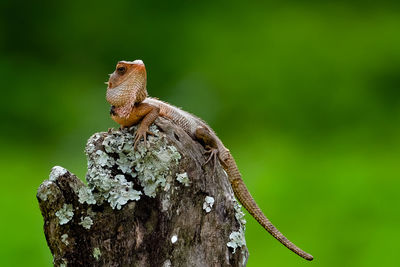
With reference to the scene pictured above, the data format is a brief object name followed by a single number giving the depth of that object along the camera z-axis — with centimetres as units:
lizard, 862
